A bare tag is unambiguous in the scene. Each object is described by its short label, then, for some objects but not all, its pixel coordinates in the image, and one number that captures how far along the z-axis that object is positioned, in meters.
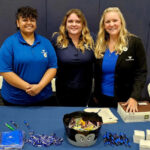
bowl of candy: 1.21
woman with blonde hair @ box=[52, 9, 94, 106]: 2.01
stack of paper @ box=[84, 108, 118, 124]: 1.51
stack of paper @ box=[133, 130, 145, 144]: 1.26
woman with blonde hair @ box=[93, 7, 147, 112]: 1.82
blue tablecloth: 1.25
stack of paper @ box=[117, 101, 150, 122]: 1.51
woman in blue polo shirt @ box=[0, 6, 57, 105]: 1.73
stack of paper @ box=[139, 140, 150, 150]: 1.18
